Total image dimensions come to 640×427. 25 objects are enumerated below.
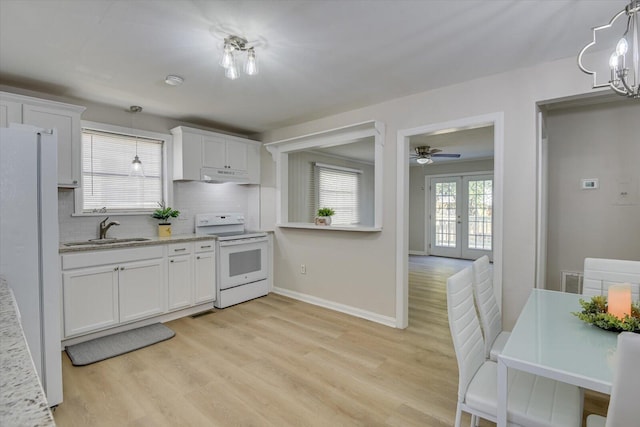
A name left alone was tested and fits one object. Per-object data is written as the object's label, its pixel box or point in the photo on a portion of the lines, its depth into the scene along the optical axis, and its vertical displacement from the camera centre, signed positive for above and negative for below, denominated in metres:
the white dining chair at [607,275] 1.95 -0.42
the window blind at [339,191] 6.15 +0.36
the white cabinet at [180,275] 3.50 -0.75
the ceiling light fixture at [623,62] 1.30 +0.62
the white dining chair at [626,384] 0.87 -0.49
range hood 4.11 +0.44
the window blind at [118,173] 3.46 +0.40
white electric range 3.97 -0.66
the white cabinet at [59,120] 2.69 +0.78
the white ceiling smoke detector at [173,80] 2.72 +1.12
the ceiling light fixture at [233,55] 2.12 +1.04
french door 7.30 -0.17
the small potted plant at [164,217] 3.86 -0.11
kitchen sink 3.12 -0.35
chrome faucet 3.44 -0.21
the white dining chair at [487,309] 1.93 -0.64
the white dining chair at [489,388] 1.29 -0.81
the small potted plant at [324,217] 4.14 -0.11
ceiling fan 5.31 +0.95
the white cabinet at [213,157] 3.95 +0.68
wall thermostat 3.12 +0.25
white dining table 1.14 -0.57
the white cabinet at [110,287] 2.80 -0.76
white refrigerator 1.81 -0.17
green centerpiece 1.37 -0.49
